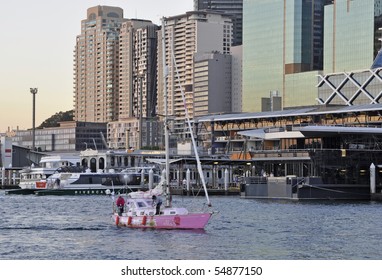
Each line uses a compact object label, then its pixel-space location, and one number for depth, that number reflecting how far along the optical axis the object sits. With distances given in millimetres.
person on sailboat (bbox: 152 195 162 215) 79331
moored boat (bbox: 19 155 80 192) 182538
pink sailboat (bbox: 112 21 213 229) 76938
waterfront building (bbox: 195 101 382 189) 140375
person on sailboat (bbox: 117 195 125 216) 82812
